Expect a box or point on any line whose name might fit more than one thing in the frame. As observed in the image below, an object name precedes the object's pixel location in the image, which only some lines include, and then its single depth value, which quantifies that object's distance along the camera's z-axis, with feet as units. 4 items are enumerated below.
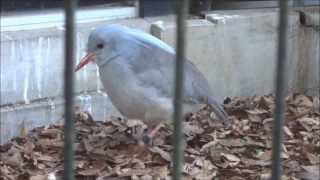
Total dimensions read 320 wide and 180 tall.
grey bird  15.23
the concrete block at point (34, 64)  16.76
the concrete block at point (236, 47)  19.04
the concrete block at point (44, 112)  16.87
